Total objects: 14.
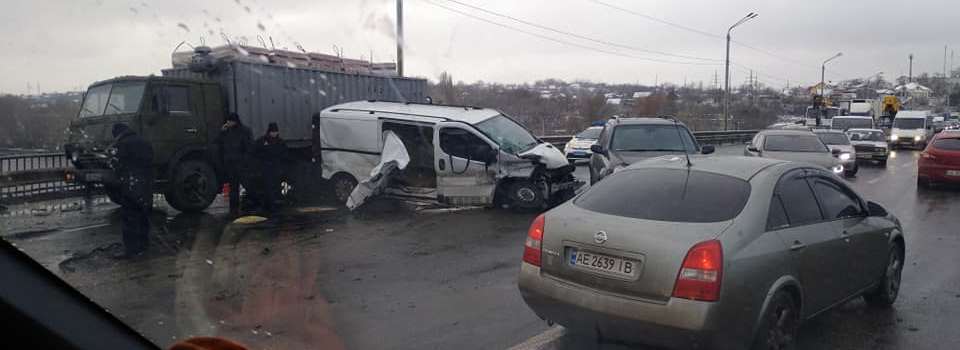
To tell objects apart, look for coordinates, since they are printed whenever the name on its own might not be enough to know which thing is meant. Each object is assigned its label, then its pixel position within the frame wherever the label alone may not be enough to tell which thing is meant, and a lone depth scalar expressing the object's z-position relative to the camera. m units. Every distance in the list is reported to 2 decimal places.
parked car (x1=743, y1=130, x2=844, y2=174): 14.02
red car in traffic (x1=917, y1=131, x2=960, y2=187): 15.08
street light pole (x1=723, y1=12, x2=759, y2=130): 37.22
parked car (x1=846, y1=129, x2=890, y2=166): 23.94
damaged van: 11.56
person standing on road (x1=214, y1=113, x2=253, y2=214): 11.21
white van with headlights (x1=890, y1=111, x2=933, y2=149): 32.88
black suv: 12.33
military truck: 10.02
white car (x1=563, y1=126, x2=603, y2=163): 22.62
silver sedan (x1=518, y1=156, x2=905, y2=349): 4.02
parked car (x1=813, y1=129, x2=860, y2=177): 18.67
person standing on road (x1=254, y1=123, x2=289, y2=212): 11.64
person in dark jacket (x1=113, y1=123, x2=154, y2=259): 7.41
